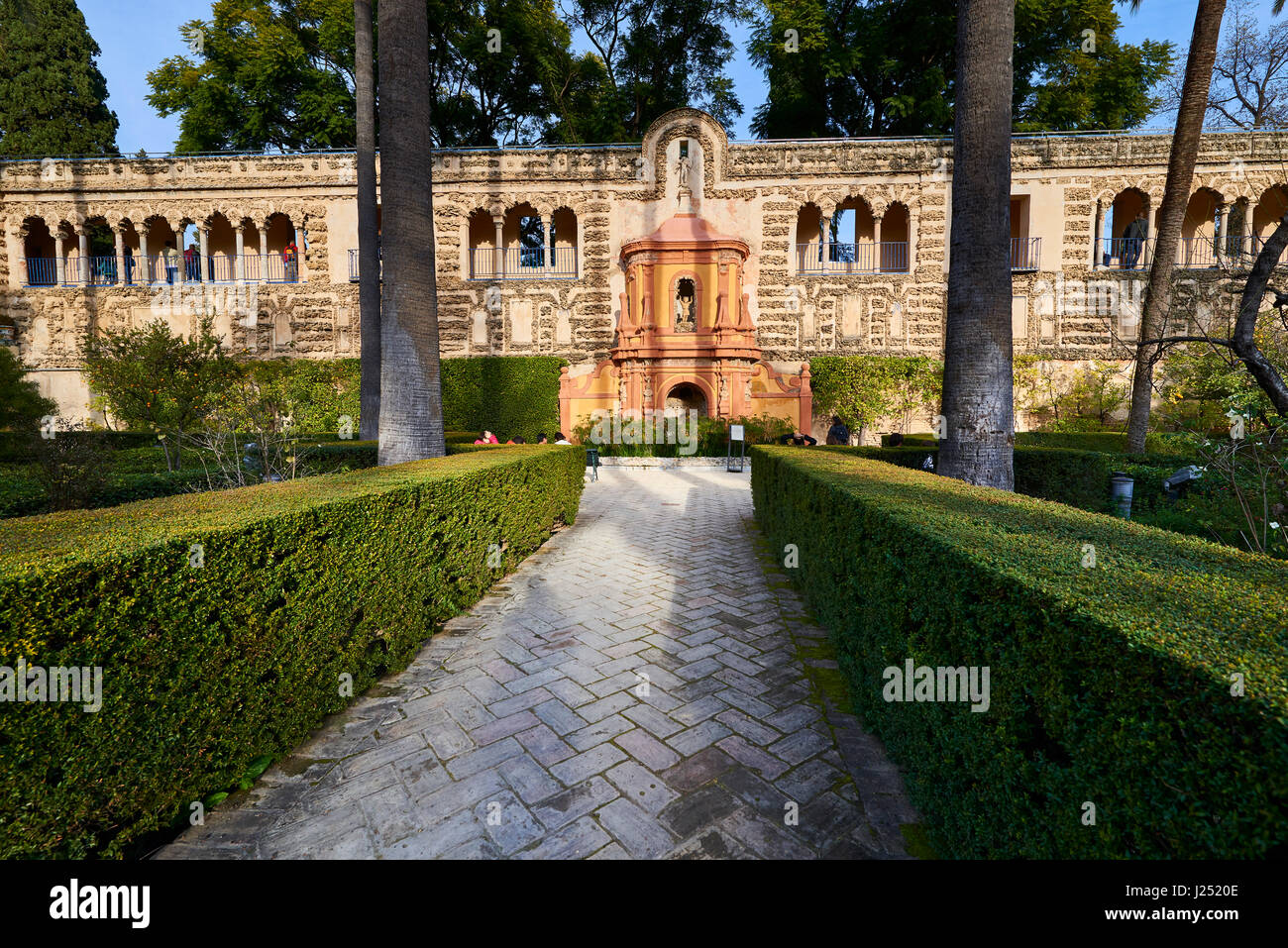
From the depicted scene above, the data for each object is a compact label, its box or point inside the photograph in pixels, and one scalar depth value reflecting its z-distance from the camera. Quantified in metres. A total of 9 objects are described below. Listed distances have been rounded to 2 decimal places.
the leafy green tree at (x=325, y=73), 23.48
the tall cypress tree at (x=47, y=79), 23.23
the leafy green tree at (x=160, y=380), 8.59
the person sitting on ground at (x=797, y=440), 16.38
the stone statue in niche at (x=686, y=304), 21.06
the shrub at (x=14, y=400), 9.27
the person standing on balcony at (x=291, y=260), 23.89
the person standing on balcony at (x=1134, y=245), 21.84
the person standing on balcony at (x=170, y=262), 23.89
